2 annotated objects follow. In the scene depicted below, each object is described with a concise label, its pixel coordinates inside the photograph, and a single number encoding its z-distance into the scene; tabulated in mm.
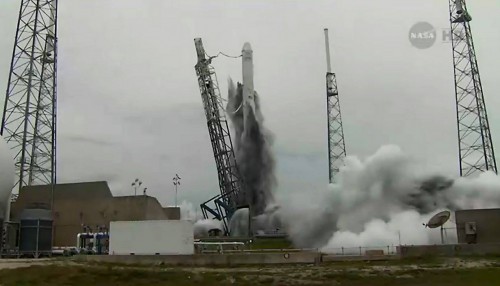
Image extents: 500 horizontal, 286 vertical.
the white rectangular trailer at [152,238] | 53281
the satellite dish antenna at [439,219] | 53375
